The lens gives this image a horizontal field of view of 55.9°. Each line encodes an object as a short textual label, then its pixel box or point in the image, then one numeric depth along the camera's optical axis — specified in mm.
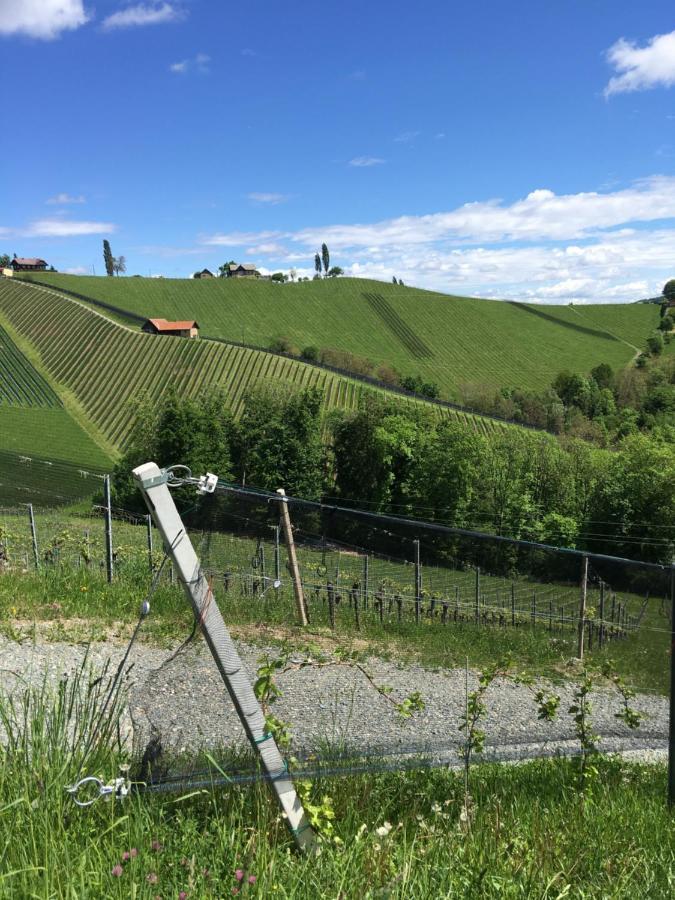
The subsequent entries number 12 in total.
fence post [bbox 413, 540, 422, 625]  4180
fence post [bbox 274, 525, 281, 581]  3869
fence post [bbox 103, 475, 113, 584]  9719
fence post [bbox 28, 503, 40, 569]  11164
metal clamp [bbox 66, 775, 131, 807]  2459
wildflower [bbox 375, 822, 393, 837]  2455
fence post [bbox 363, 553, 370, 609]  4207
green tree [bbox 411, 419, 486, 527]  49688
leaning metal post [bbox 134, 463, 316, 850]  2529
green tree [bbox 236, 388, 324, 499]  52031
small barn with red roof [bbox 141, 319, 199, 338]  92562
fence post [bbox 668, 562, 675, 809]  3357
